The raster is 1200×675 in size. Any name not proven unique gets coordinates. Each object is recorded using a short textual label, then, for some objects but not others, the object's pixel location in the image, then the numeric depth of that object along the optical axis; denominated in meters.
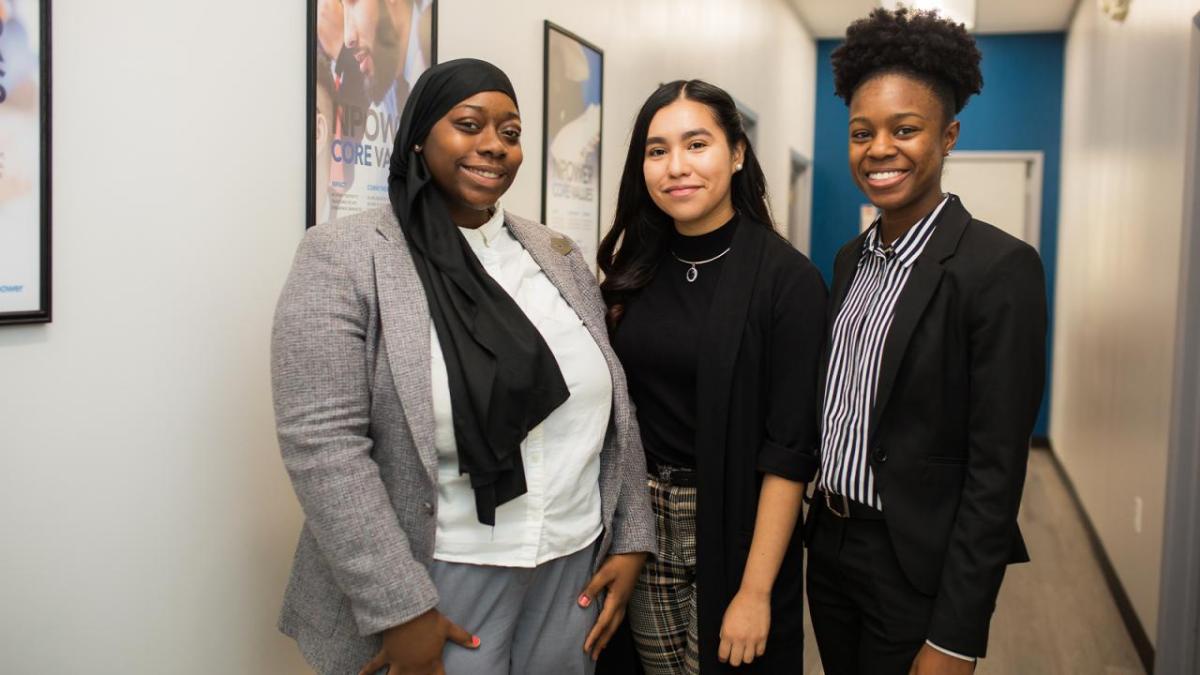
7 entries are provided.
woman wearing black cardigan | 1.48
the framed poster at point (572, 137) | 2.78
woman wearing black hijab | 1.19
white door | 6.83
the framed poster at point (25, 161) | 1.20
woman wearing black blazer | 1.28
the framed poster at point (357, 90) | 1.79
